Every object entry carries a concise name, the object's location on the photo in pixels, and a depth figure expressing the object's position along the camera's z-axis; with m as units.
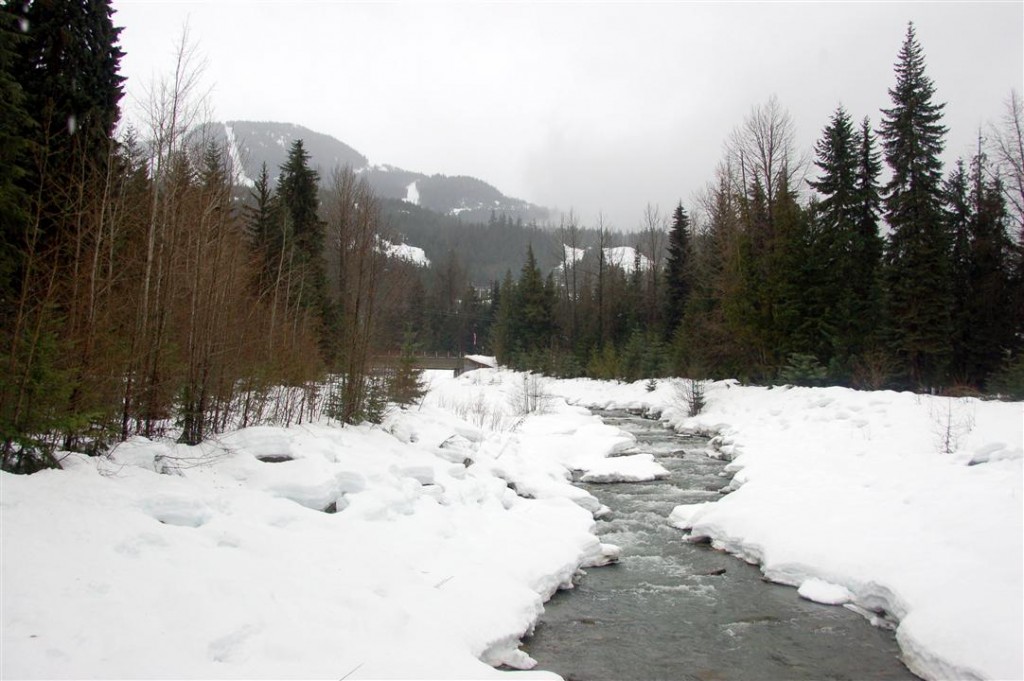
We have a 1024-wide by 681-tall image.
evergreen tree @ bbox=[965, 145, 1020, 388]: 23.09
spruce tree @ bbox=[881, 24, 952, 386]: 22.47
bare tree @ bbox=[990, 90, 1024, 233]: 23.52
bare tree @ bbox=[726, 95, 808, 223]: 26.83
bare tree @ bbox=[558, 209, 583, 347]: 54.81
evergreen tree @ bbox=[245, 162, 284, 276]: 21.89
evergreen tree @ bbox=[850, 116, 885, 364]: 24.36
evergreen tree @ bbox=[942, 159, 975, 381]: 23.81
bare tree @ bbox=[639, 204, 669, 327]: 45.75
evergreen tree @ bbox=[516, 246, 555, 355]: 53.72
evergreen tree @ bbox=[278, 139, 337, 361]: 27.66
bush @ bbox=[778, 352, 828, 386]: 22.70
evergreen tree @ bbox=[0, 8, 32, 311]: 8.78
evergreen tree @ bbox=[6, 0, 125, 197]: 11.87
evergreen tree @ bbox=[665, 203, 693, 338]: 40.16
